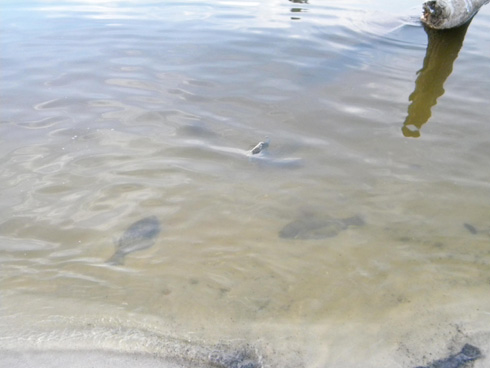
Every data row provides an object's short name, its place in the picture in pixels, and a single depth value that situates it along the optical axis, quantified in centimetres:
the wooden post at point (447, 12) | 737
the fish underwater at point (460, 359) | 244
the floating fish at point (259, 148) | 458
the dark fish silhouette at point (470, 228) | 358
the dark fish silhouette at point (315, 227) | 360
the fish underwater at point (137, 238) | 344
